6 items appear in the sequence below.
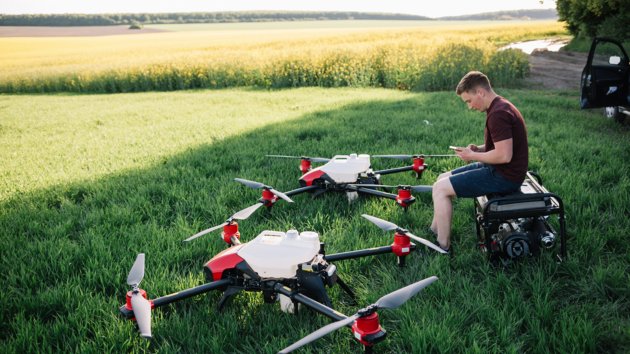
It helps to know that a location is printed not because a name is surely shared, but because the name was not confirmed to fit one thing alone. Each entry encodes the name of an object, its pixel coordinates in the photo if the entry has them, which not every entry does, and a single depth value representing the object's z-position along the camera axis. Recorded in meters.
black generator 3.77
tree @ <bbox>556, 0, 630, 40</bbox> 20.67
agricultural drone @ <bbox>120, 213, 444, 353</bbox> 3.04
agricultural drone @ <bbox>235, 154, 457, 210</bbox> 5.29
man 3.99
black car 8.61
